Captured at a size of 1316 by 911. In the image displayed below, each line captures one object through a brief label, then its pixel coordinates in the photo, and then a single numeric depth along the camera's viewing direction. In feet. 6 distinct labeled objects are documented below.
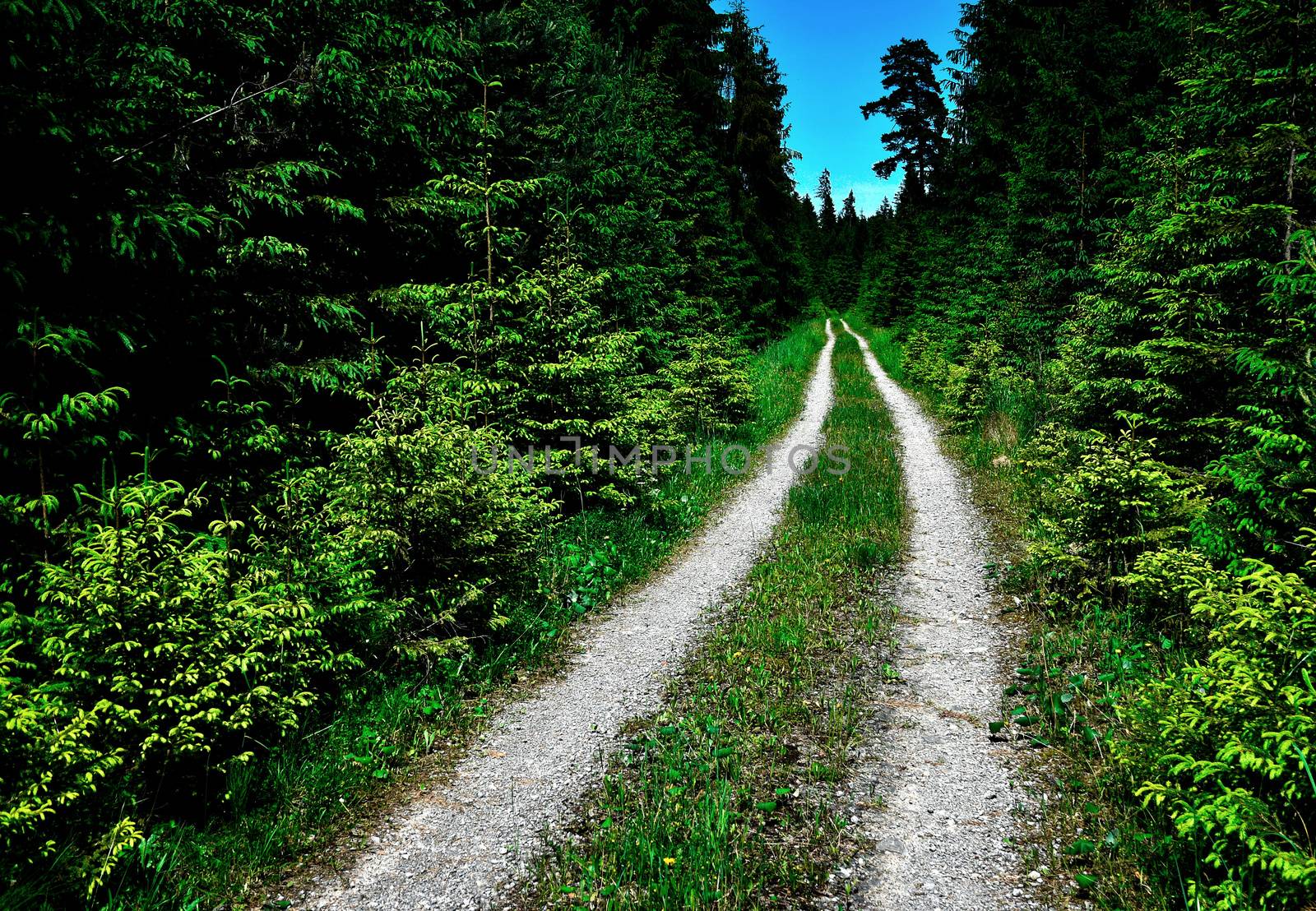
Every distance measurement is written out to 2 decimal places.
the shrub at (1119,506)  21.74
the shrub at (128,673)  10.94
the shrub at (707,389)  56.13
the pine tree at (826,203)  338.75
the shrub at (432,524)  19.75
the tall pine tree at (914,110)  144.05
